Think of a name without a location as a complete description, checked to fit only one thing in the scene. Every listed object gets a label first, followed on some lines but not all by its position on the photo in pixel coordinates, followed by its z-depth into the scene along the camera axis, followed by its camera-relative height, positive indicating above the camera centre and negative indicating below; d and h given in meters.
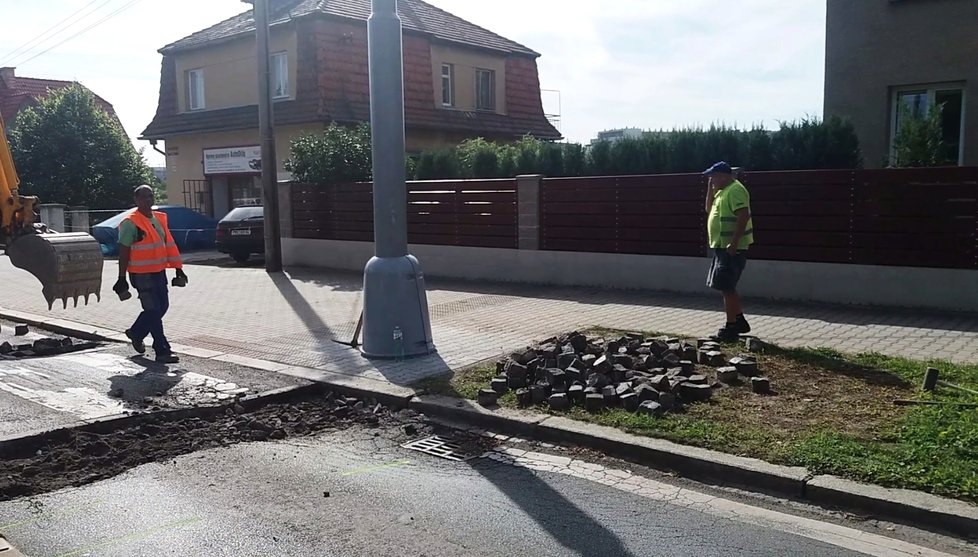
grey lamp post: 8.39 -0.30
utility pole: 16.41 +0.85
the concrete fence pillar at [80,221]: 28.59 -0.53
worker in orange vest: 8.84 -0.61
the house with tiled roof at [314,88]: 23.12 +3.33
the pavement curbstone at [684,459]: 5.09 -1.64
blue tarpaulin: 23.60 -0.64
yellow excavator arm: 7.98 -0.39
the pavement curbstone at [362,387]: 7.14 -1.58
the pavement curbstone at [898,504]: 4.43 -1.64
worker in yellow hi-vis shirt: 8.54 -0.41
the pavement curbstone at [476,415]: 6.36 -1.62
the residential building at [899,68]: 13.07 +1.97
